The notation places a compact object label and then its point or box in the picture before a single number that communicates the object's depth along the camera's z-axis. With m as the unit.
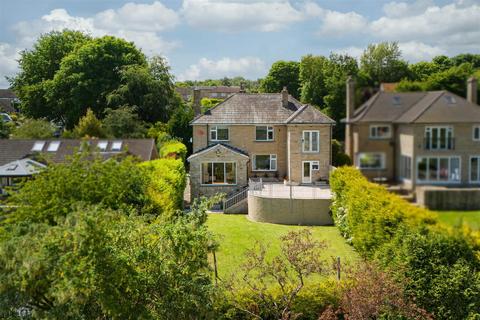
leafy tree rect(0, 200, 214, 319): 10.97
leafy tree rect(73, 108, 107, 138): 36.72
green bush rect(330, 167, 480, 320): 12.98
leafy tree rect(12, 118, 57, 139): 40.47
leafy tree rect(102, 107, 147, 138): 38.78
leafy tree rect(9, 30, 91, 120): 55.47
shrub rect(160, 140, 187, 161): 35.97
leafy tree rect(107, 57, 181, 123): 44.97
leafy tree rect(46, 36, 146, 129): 50.59
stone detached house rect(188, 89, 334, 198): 34.19
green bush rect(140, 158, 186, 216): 21.45
